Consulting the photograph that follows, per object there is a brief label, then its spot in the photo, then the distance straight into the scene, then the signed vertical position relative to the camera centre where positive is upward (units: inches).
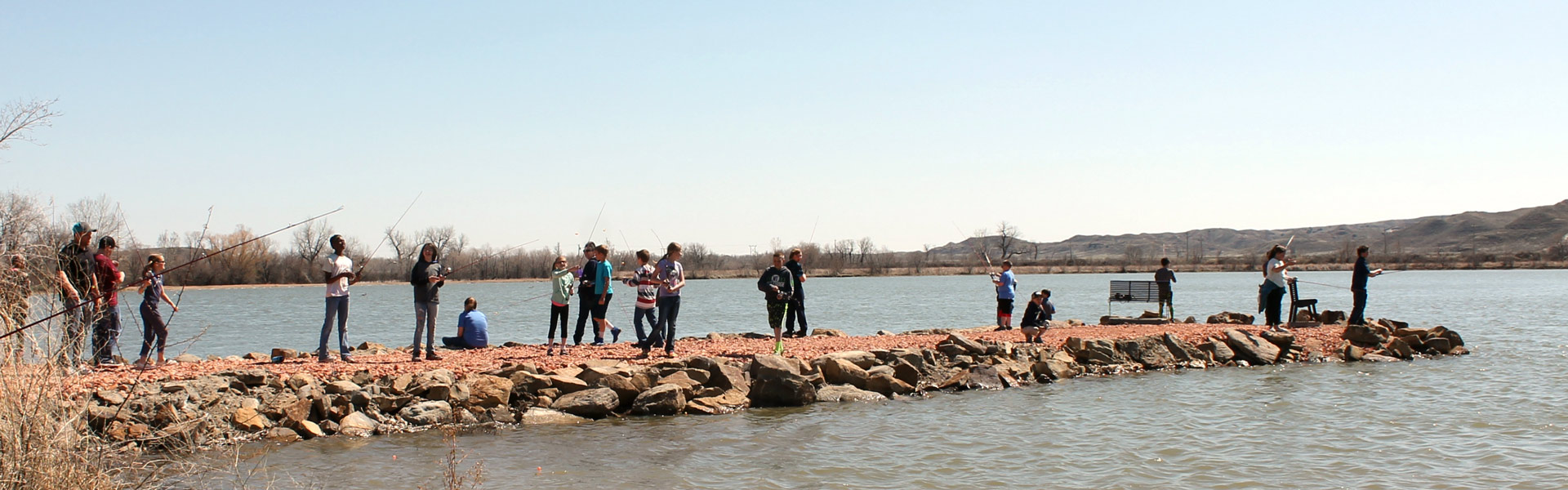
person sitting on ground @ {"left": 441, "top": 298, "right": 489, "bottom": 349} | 575.5 -30.5
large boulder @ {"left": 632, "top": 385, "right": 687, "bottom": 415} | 457.7 -56.3
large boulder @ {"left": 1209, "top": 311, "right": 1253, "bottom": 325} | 780.0 -36.4
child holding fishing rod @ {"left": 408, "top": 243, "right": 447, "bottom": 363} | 468.1 -2.2
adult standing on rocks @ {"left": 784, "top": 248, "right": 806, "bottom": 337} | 583.8 -11.3
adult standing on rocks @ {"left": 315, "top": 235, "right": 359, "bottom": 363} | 442.3 +0.0
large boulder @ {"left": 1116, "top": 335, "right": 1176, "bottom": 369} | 616.4 -48.6
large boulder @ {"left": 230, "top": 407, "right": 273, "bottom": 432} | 388.2 -53.9
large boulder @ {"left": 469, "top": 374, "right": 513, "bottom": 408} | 435.5 -48.6
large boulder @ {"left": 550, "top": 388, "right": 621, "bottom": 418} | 446.3 -55.4
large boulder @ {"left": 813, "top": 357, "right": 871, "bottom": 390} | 519.5 -50.9
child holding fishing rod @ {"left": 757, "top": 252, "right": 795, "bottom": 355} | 545.0 -9.0
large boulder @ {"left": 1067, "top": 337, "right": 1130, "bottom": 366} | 607.8 -47.6
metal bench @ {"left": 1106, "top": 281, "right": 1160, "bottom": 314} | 912.9 -17.7
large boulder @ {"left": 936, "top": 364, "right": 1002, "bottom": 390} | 538.0 -56.2
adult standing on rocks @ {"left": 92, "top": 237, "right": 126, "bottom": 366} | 406.6 +0.8
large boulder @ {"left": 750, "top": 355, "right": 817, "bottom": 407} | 485.4 -52.9
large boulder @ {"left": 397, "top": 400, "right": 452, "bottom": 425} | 416.2 -55.5
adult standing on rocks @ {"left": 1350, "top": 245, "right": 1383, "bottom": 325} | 680.4 -7.4
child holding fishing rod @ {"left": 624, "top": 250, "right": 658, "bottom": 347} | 518.6 -8.2
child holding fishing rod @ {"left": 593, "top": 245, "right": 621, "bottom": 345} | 514.6 -7.2
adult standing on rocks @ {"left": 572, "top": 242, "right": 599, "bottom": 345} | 521.0 -4.9
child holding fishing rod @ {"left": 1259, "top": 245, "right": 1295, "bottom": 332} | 646.5 -5.0
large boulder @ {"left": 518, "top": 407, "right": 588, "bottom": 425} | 434.0 -60.1
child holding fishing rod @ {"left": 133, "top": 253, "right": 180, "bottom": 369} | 425.4 -10.3
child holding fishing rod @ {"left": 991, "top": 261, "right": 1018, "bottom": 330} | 668.1 -13.0
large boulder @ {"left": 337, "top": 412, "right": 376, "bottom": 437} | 401.1 -57.9
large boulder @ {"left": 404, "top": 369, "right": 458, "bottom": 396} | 430.0 -43.7
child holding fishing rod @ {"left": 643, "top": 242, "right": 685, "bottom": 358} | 482.6 -5.6
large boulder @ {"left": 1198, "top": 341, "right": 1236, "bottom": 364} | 631.8 -49.7
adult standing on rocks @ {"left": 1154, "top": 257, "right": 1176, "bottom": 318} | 787.4 -4.7
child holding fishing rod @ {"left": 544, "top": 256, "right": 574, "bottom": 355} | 520.7 -6.8
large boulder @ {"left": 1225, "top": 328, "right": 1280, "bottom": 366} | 629.3 -47.5
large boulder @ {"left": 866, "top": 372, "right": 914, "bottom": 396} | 516.4 -55.4
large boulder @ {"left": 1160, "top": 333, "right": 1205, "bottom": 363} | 625.0 -48.0
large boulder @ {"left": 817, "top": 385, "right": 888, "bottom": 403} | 501.0 -59.5
